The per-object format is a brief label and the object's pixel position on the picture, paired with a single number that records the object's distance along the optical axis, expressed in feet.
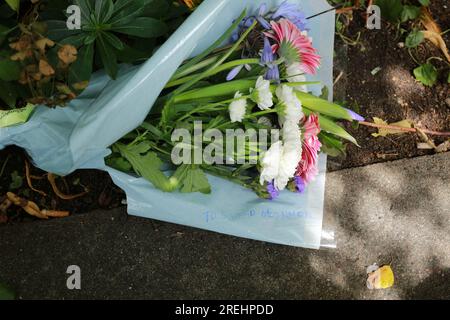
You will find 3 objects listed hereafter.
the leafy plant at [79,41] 4.09
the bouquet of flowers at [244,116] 4.22
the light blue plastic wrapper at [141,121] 4.15
